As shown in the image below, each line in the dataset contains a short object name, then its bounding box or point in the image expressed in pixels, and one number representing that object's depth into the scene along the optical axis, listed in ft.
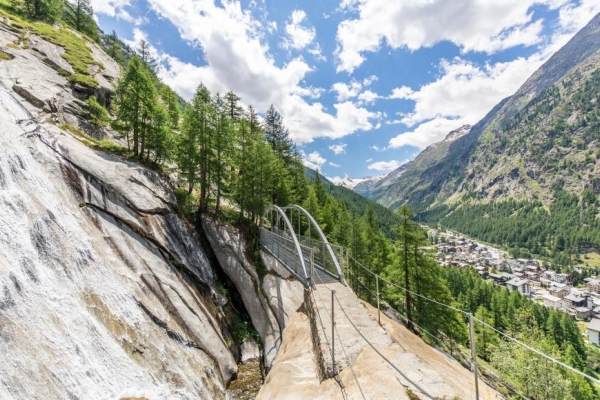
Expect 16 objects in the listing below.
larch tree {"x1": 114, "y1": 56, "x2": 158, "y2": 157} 68.74
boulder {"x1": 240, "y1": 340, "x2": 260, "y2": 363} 59.73
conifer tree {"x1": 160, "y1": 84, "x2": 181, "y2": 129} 111.96
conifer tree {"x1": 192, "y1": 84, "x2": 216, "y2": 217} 75.01
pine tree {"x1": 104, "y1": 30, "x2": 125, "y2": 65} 156.56
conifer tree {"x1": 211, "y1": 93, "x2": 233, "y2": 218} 76.48
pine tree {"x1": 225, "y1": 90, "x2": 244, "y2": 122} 99.00
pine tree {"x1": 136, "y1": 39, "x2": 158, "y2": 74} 140.57
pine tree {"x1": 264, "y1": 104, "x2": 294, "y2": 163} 122.21
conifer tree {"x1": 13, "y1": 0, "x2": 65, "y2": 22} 110.52
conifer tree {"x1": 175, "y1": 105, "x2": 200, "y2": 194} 74.08
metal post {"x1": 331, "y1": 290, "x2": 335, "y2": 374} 23.36
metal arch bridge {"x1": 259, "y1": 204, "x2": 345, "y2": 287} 45.23
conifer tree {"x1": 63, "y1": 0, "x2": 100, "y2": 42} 145.48
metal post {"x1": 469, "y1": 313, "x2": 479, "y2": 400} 15.12
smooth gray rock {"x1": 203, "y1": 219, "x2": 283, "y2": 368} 64.39
